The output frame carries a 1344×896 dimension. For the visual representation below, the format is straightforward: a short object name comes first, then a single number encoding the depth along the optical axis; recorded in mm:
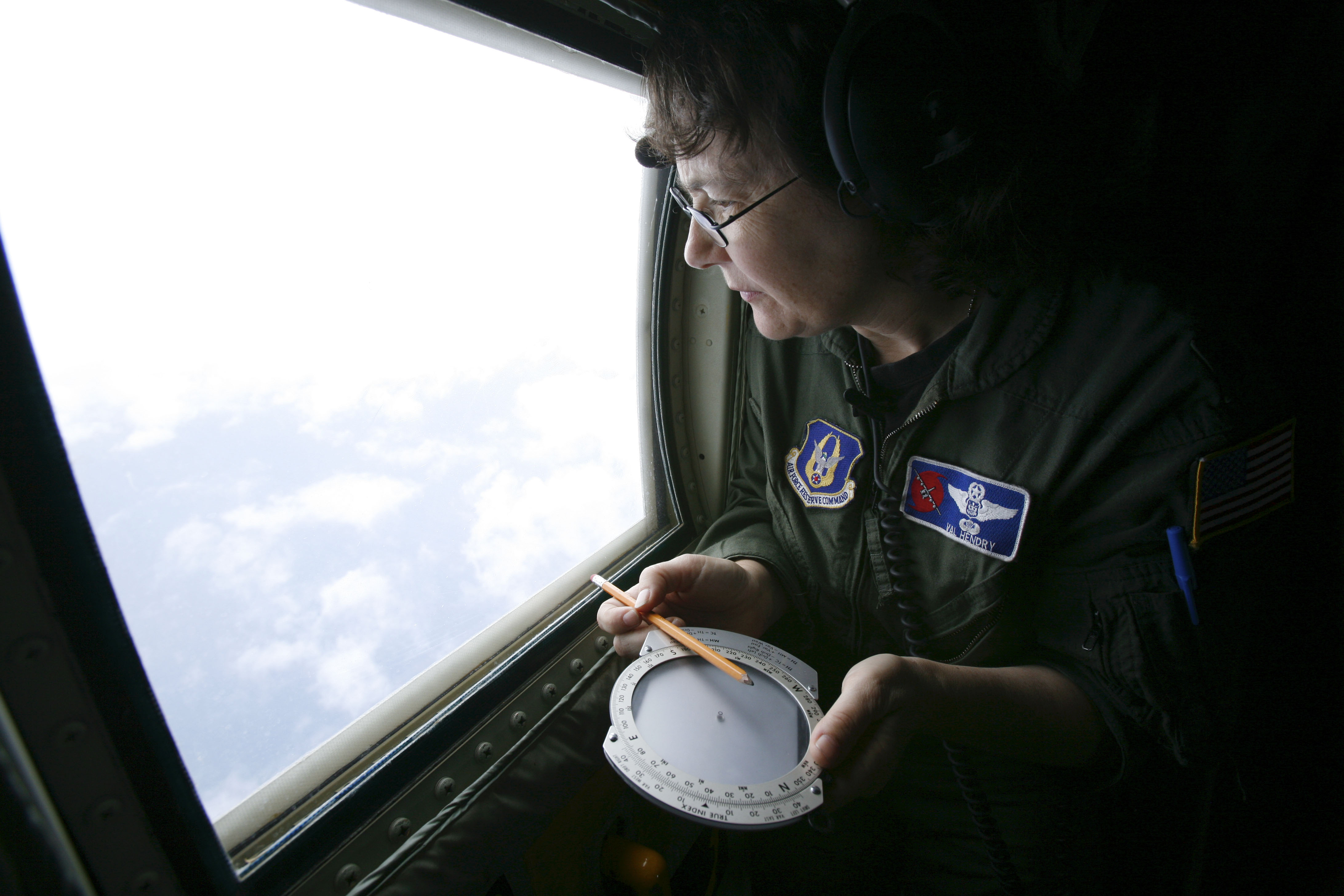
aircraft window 826
